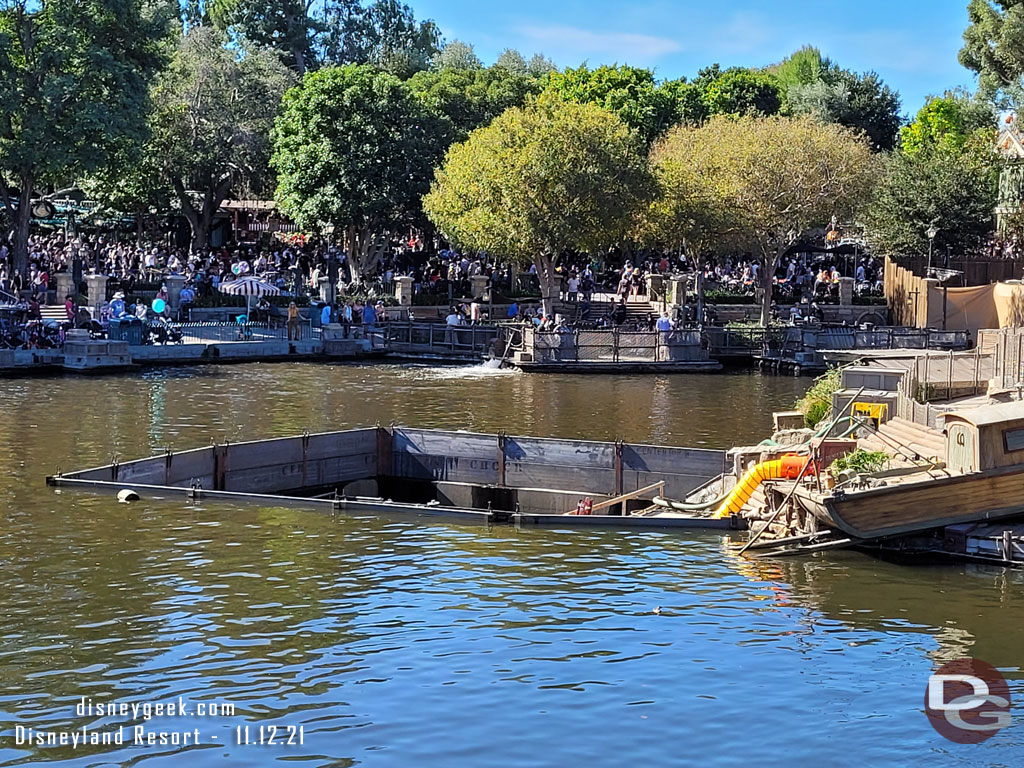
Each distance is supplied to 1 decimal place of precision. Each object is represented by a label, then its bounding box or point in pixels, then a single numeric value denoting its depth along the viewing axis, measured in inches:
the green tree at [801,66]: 5738.2
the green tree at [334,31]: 4808.1
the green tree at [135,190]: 2756.2
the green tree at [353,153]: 2591.0
